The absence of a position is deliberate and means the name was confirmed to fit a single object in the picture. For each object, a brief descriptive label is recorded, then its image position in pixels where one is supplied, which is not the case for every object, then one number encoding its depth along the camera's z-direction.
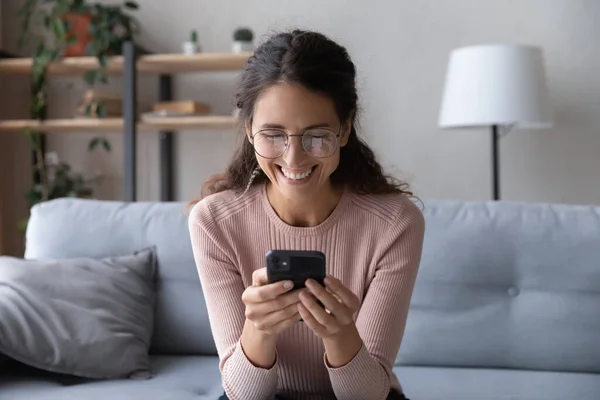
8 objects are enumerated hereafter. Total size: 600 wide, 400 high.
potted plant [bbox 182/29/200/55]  2.65
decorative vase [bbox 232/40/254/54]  2.64
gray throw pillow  1.51
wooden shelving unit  2.59
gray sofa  1.58
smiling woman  1.05
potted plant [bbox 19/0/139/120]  2.61
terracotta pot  2.67
